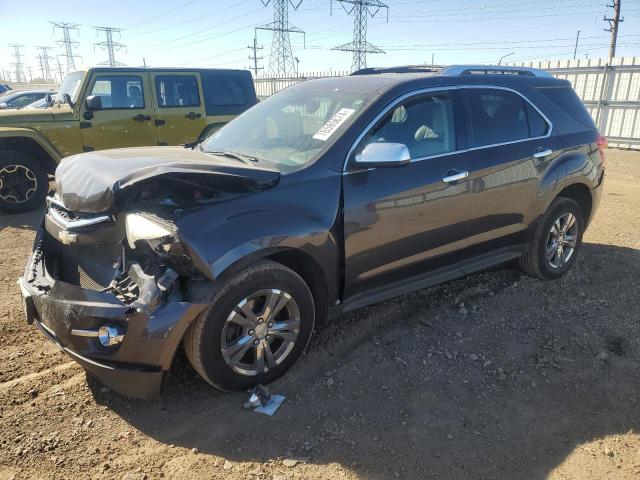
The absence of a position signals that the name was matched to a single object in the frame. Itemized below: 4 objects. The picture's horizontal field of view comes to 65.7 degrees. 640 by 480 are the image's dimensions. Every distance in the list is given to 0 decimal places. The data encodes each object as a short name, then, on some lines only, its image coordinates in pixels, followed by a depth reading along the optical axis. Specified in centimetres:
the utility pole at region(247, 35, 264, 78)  5672
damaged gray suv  260
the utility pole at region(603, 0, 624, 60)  3012
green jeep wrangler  723
